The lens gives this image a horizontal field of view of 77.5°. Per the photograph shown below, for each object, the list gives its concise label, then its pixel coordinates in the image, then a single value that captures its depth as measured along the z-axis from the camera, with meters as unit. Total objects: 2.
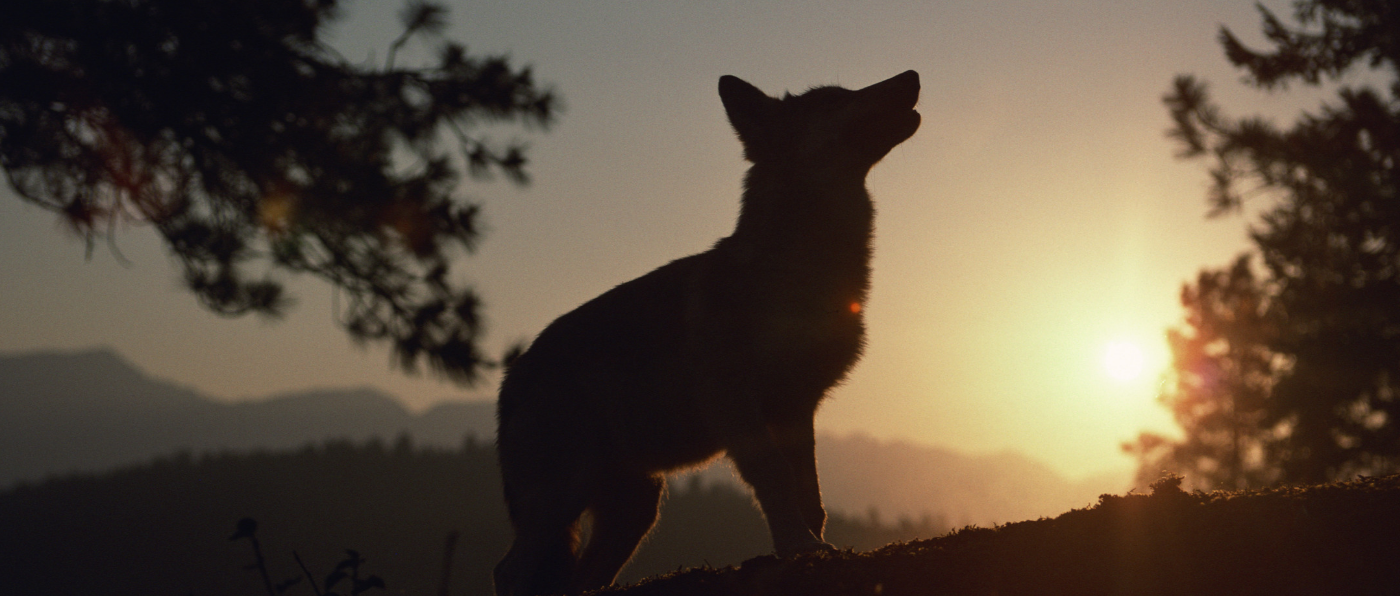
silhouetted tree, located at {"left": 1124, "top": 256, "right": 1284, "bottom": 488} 22.88
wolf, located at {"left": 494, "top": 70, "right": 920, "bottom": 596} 4.43
